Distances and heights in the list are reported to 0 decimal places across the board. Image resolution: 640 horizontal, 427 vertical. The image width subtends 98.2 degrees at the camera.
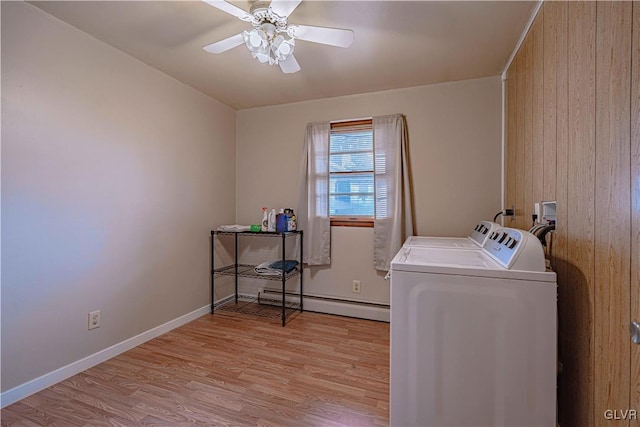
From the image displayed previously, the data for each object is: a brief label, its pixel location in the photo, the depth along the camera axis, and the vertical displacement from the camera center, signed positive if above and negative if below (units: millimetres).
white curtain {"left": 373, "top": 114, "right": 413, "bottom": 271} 2605 +223
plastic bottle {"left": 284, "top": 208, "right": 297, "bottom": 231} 2857 -77
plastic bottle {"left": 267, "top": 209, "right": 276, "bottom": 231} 2830 -92
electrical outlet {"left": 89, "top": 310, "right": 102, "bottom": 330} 1884 -737
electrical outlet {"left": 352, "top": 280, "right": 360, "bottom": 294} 2810 -745
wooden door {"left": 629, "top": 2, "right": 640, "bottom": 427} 809 +32
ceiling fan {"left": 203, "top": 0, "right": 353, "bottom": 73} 1398 +1017
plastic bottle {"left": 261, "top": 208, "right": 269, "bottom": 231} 2881 -88
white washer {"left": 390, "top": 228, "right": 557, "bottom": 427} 1071 -520
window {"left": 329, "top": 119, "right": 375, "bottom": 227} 2829 +406
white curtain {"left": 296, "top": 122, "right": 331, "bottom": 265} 2898 +166
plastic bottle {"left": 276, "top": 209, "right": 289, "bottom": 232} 2803 -105
